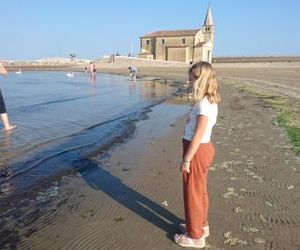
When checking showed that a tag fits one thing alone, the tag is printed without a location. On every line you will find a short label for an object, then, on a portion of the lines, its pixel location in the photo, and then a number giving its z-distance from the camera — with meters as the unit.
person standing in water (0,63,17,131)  7.33
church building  61.73
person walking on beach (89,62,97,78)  31.07
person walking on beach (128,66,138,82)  29.33
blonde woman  2.57
